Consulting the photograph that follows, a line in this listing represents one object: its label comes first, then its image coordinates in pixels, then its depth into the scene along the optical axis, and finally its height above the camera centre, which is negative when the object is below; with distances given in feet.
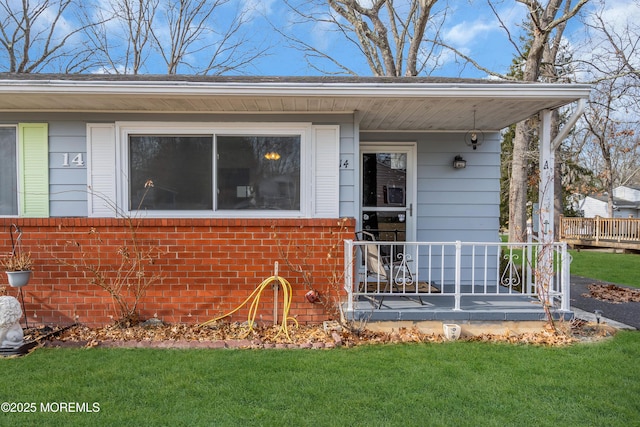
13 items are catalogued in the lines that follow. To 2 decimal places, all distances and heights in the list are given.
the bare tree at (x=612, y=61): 41.39 +16.09
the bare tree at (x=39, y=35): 41.70 +19.28
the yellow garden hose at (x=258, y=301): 13.70 -3.28
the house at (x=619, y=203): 106.68 +2.03
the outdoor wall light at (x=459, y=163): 18.29 +2.21
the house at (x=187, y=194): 13.92 +0.54
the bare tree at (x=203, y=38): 47.75 +21.56
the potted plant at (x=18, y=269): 12.44 -1.99
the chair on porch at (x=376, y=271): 13.55 -2.24
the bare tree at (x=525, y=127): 29.71 +6.56
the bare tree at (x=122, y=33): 44.65 +20.83
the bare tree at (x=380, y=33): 39.11 +19.43
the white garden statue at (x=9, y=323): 11.30 -3.33
